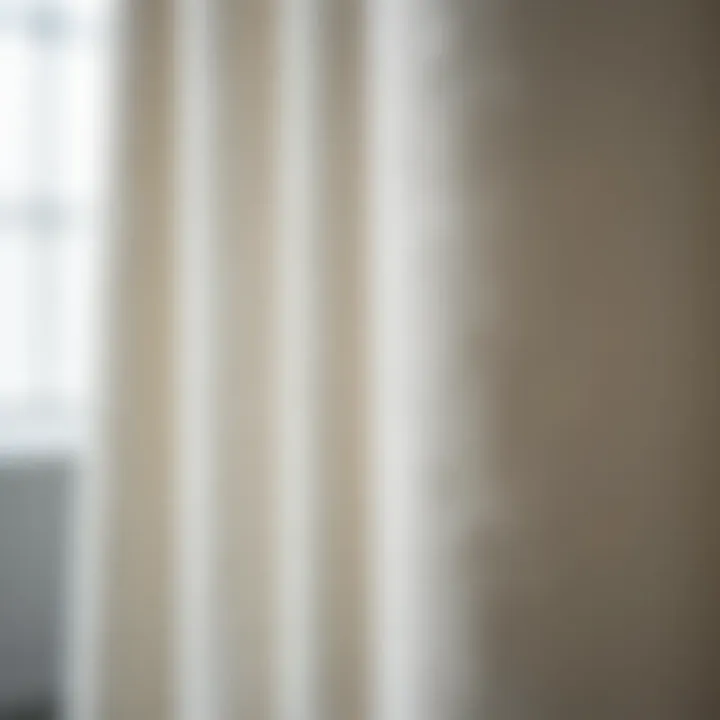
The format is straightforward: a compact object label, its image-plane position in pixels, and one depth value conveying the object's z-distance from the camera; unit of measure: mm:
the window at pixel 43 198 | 2875
